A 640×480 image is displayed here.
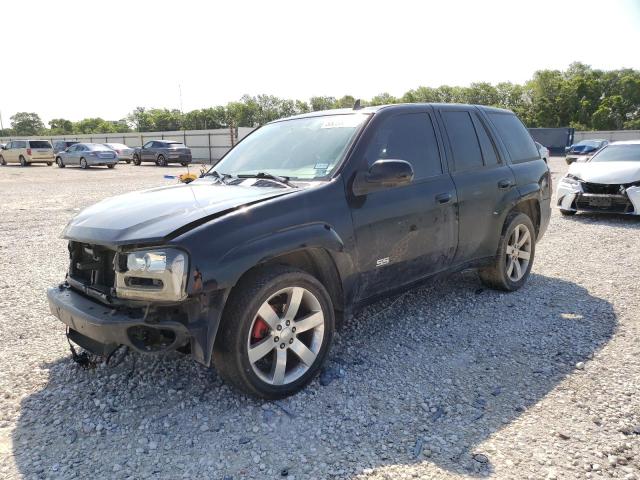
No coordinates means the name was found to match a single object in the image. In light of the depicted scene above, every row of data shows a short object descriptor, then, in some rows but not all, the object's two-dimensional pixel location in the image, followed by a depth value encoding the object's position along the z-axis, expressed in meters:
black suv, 2.77
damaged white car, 9.13
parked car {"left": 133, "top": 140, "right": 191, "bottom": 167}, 31.59
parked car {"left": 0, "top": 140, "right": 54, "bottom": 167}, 32.25
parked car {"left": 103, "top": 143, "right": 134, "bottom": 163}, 33.97
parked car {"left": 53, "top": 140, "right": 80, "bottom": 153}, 36.44
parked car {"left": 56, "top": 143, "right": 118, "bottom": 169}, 29.31
